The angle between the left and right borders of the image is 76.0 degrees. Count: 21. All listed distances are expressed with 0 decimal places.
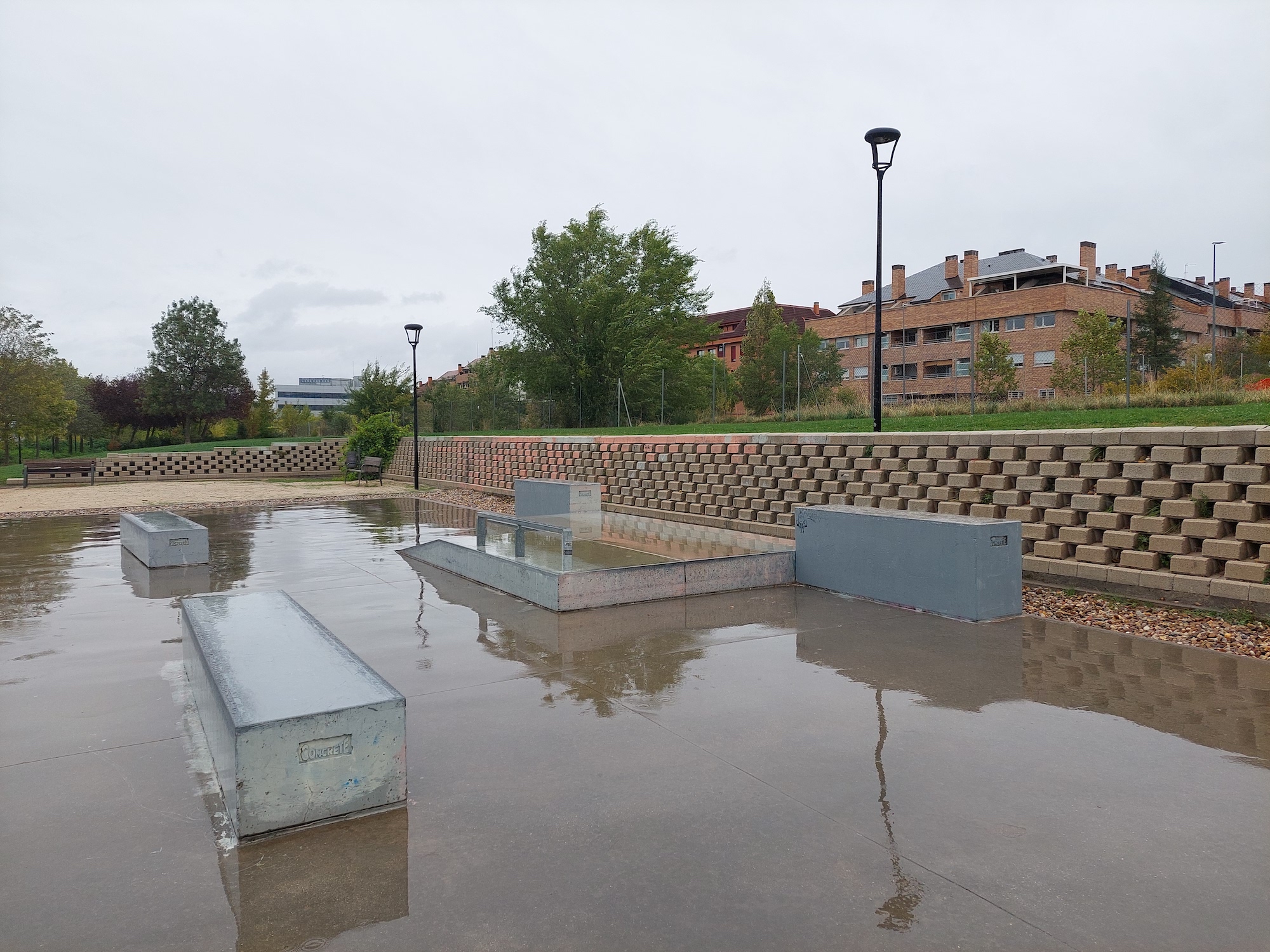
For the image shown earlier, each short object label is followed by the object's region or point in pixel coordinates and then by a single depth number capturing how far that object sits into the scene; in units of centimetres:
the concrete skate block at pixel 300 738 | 313
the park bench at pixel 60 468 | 2533
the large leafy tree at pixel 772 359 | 4638
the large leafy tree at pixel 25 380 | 3478
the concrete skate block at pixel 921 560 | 662
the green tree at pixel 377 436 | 2758
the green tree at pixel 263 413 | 5712
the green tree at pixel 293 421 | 6425
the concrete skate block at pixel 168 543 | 960
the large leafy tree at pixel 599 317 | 3959
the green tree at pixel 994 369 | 4256
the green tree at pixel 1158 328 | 4162
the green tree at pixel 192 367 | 4959
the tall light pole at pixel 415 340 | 2334
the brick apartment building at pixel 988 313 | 4781
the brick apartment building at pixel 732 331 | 6581
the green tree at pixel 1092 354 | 3344
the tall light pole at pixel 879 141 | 1072
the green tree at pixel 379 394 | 4300
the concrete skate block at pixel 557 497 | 1244
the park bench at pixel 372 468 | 2600
